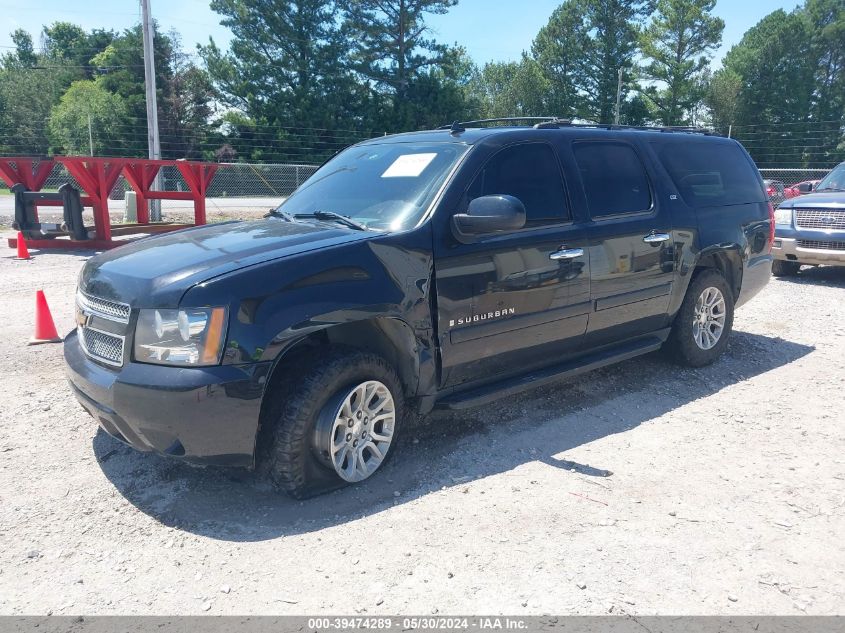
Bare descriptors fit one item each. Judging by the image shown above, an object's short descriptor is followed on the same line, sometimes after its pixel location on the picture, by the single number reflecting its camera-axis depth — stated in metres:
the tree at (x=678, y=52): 48.03
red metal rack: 12.38
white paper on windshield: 4.25
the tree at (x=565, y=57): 52.75
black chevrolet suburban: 3.18
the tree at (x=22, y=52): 65.69
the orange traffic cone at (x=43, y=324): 6.18
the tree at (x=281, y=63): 40.28
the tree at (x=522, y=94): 53.47
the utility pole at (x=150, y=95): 18.70
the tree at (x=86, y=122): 32.41
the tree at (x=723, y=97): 49.16
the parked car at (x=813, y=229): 9.62
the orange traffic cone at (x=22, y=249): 11.18
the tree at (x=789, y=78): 46.81
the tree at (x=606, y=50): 51.25
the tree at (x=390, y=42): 42.69
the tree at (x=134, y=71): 39.94
